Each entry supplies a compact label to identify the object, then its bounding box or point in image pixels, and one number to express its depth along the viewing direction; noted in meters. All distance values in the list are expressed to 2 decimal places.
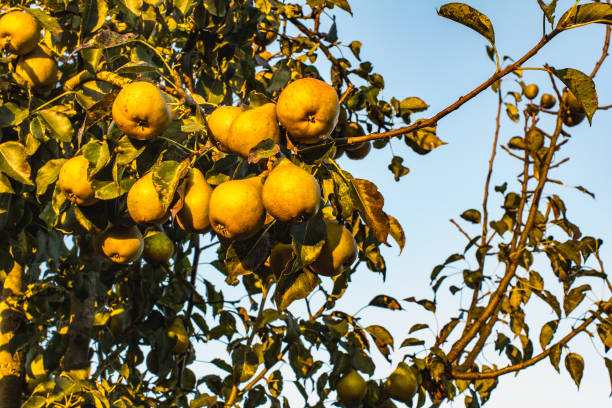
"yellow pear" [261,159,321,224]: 1.97
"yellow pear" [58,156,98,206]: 2.17
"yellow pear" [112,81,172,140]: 2.06
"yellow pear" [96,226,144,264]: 2.31
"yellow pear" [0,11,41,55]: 2.46
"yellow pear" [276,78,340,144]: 2.02
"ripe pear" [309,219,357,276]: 2.07
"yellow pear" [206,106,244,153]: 2.07
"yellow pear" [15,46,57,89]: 2.46
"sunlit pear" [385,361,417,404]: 2.81
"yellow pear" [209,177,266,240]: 2.00
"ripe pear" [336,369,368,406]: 2.82
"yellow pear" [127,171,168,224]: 2.07
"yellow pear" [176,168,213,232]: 2.08
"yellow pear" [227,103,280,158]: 2.02
